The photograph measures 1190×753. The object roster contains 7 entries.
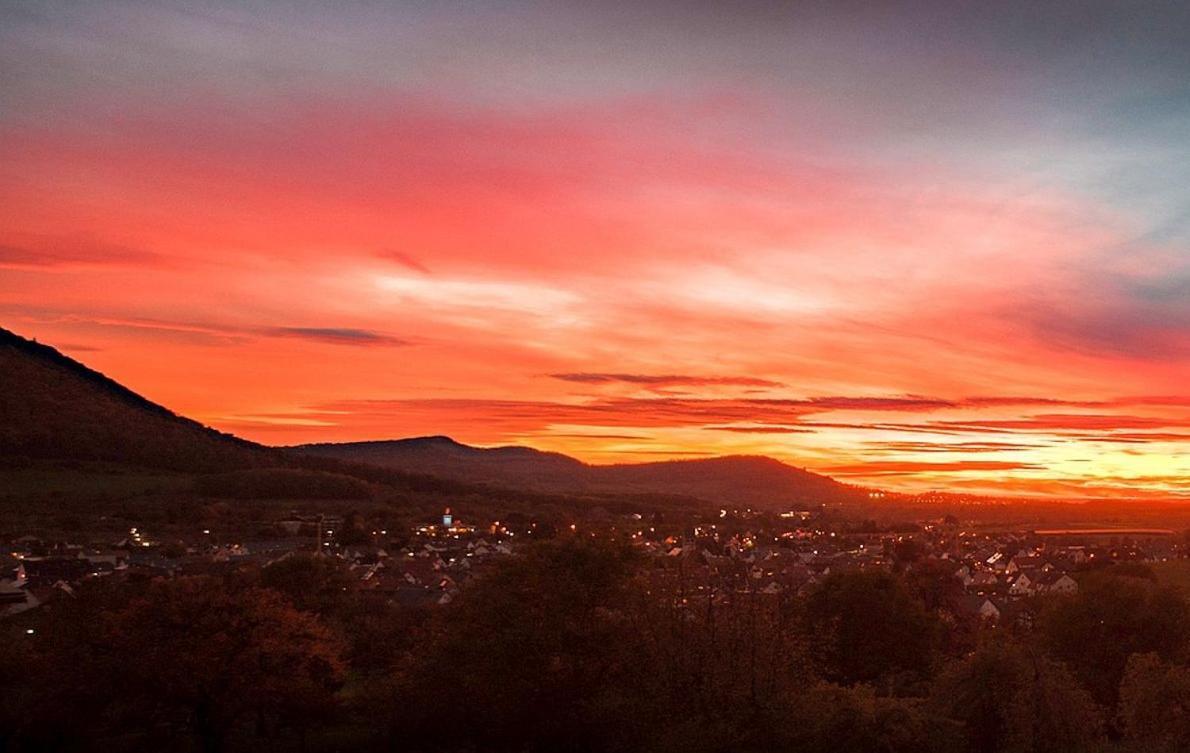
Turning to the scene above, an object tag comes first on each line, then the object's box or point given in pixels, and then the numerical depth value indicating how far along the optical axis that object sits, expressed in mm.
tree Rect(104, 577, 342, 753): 30203
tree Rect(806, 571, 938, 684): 41438
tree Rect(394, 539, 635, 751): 29453
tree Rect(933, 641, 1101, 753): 25359
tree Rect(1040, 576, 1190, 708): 38125
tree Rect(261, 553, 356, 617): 47469
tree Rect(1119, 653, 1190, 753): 25891
